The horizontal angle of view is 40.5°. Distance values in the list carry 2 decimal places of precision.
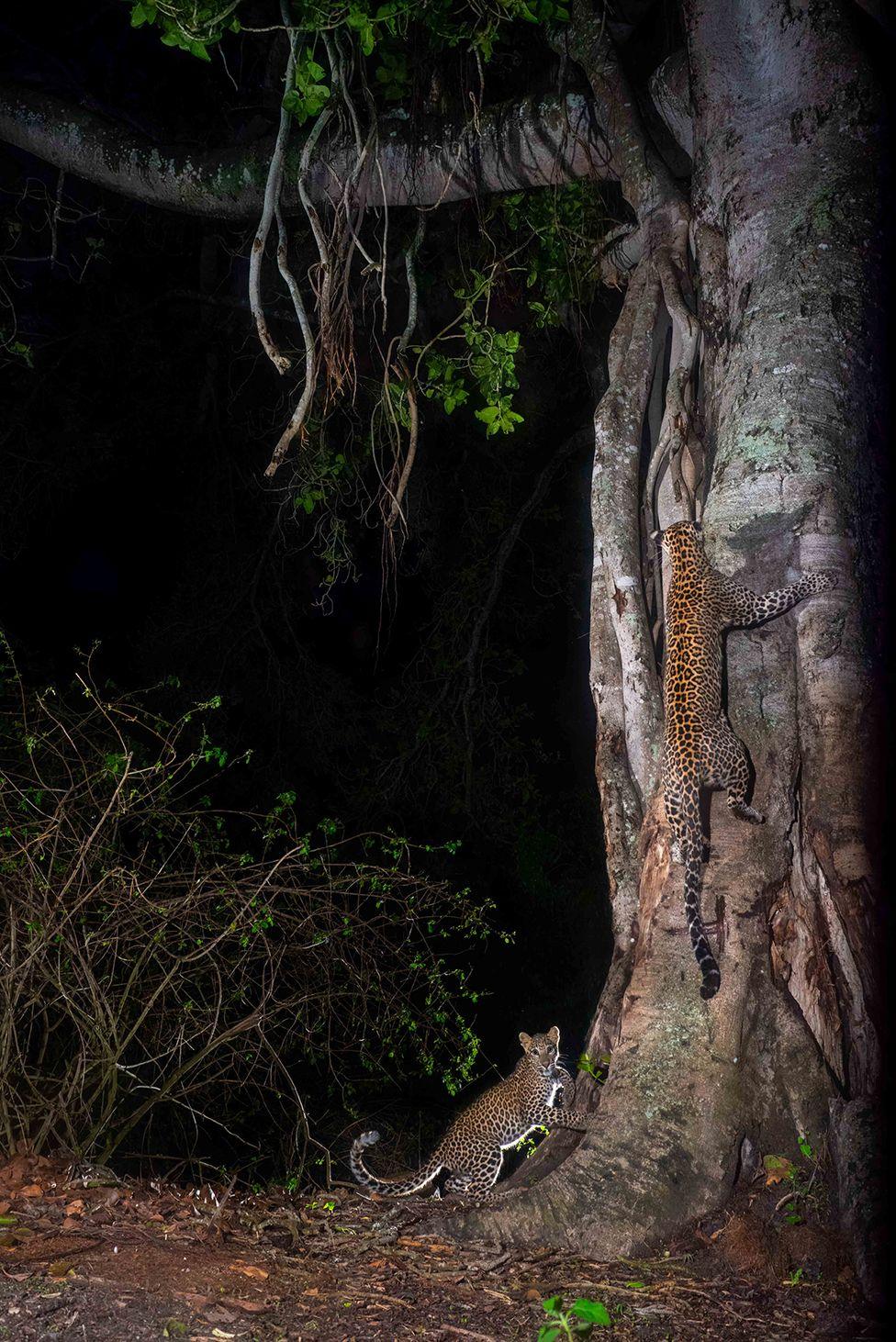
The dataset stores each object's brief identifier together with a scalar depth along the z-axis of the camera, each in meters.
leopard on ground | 6.52
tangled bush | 4.60
